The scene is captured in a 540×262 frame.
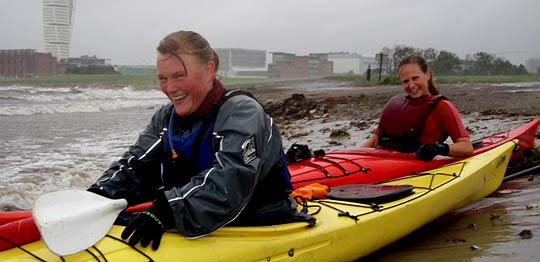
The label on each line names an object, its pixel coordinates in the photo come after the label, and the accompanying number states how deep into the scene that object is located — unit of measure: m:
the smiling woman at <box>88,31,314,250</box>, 2.38
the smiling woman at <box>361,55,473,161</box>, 4.70
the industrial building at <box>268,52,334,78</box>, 89.75
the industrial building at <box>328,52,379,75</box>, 117.50
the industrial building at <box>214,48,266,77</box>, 130.44
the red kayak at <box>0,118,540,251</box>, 4.45
